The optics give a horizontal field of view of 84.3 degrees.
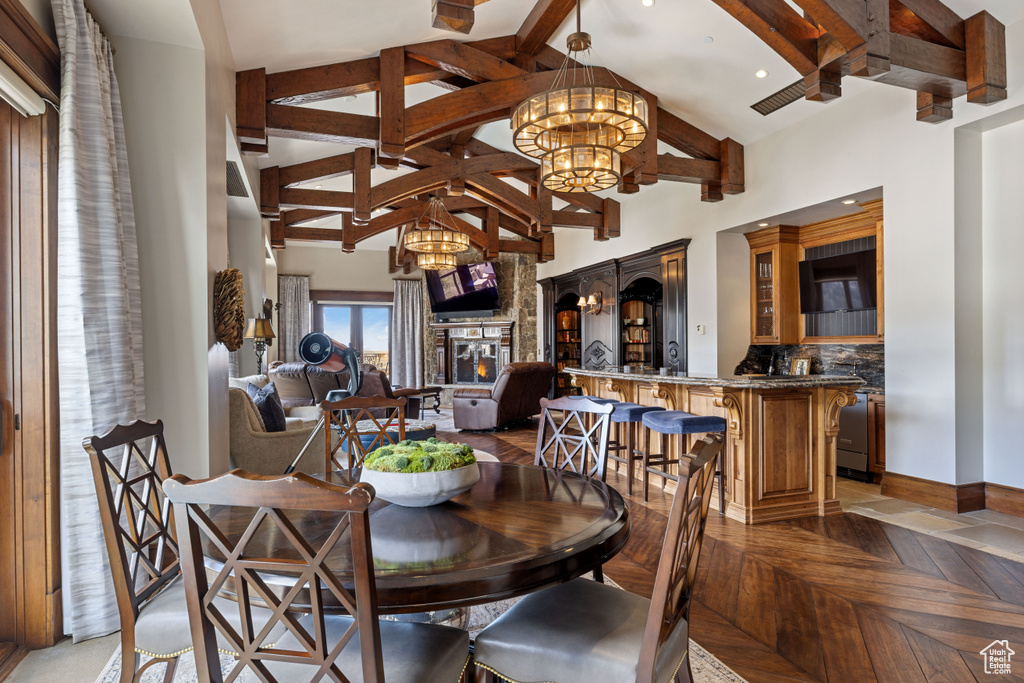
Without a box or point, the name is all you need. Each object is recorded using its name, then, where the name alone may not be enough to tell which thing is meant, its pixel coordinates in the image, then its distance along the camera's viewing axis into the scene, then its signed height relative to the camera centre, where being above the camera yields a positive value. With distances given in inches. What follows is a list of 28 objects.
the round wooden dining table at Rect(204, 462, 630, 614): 47.9 -20.1
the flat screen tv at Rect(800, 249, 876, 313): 206.5 +20.1
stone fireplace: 431.8 -10.1
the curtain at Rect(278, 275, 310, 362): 429.1 +20.7
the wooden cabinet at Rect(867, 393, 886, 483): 189.9 -34.1
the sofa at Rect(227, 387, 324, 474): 145.3 -26.4
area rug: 78.9 -47.9
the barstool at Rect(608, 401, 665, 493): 176.6 -25.8
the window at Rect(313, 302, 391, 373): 457.7 +10.2
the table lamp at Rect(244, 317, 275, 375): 251.6 +3.9
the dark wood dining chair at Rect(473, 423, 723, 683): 51.6 -29.9
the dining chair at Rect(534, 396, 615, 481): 97.3 -17.8
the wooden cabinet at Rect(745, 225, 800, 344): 238.8 +22.2
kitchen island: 154.6 -29.8
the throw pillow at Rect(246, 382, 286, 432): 163.9 -19.8
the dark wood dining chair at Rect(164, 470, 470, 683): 39.3 -18.2
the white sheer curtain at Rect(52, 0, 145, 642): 85.7 +4.4
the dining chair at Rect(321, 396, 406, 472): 107.0 -15.8
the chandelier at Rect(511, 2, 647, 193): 129.6 +51.9
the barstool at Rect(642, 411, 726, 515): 155.6 -24.5
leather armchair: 299.0 -32.6
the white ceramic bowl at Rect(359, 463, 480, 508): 62.9 -16.4
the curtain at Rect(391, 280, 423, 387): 460.8 +3.8
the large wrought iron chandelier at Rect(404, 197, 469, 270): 256.7 +43.7
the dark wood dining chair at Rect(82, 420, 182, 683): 57.8 -25.4
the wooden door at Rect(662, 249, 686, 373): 269.0 +13.4
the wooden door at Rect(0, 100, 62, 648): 85.4 -6.5
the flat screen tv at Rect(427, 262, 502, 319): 428.5 +36.7
